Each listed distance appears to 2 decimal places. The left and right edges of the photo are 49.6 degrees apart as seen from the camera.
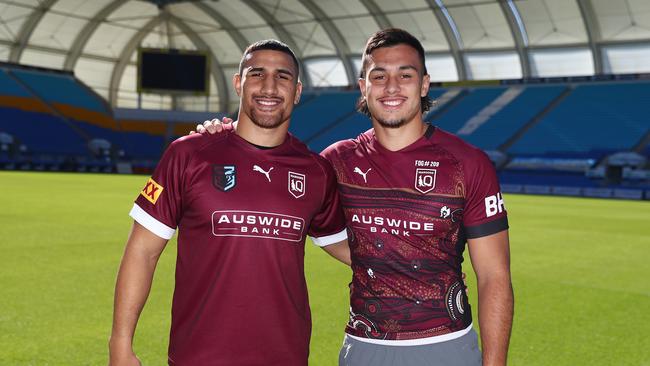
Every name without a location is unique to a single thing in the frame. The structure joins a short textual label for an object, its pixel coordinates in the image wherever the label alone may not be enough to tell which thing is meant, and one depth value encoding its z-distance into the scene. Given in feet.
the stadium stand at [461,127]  123.95
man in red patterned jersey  10.27
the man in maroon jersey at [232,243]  10.06
